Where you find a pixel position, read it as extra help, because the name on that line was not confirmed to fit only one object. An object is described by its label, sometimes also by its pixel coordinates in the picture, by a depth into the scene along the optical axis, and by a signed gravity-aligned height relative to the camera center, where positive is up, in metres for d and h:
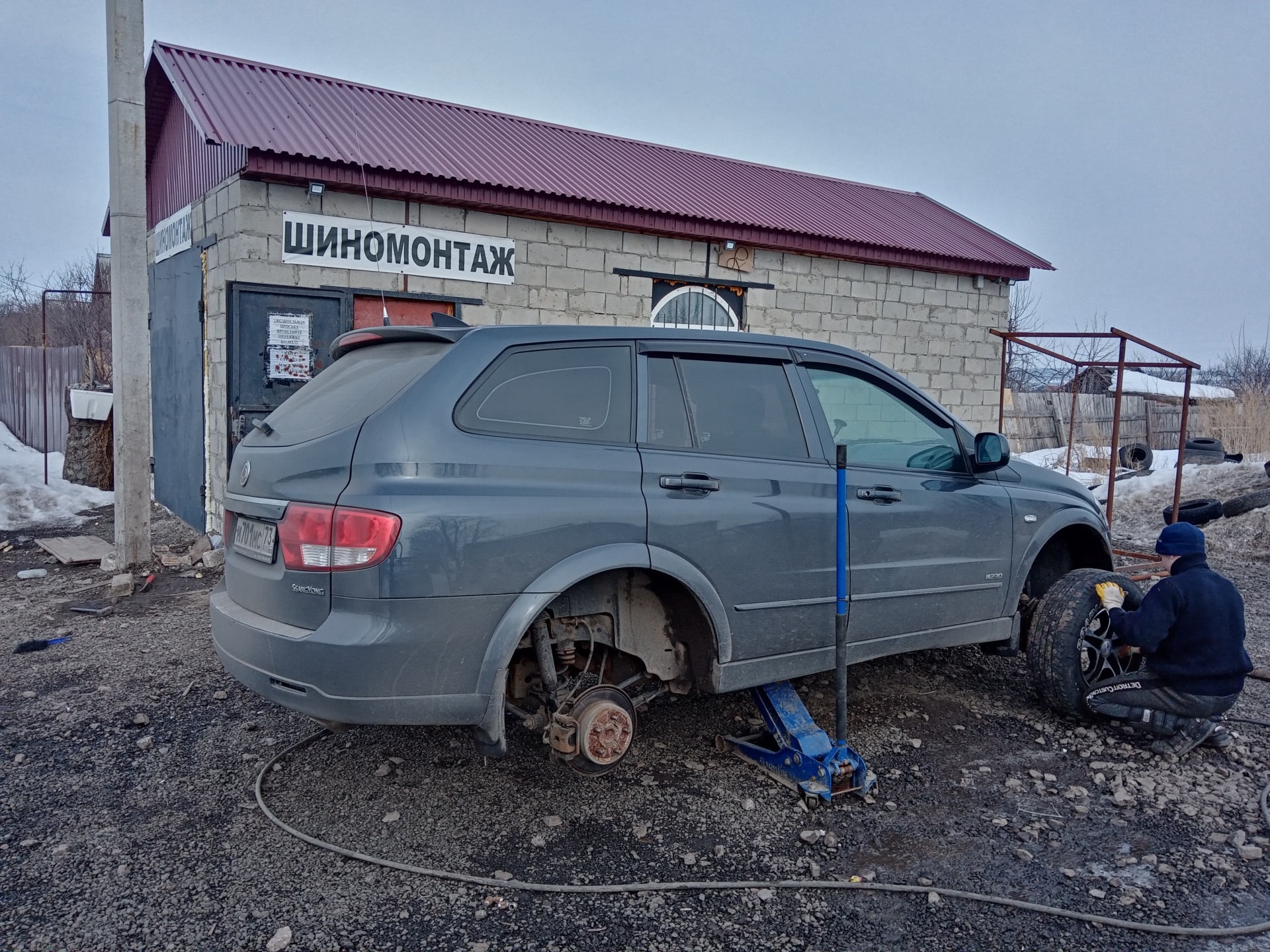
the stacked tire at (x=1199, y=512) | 10.16 -1.15
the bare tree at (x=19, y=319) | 27.91 +1.71
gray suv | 3.06 -0.53
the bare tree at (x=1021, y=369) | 25.25 +1.15
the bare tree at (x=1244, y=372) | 31.00 +1.67
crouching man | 4.12 -1.10
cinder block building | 8.41 +1.57
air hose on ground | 2.99 -1.67
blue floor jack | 3.70 -1.46
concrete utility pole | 7.71 +0.70
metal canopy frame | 8.10 +0.44
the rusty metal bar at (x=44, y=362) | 12.35 +0.15
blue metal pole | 3.70 -0.92
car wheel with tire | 4.56 -1.22
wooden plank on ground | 8.10 -1.64
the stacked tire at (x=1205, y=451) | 15.42 -0.69
